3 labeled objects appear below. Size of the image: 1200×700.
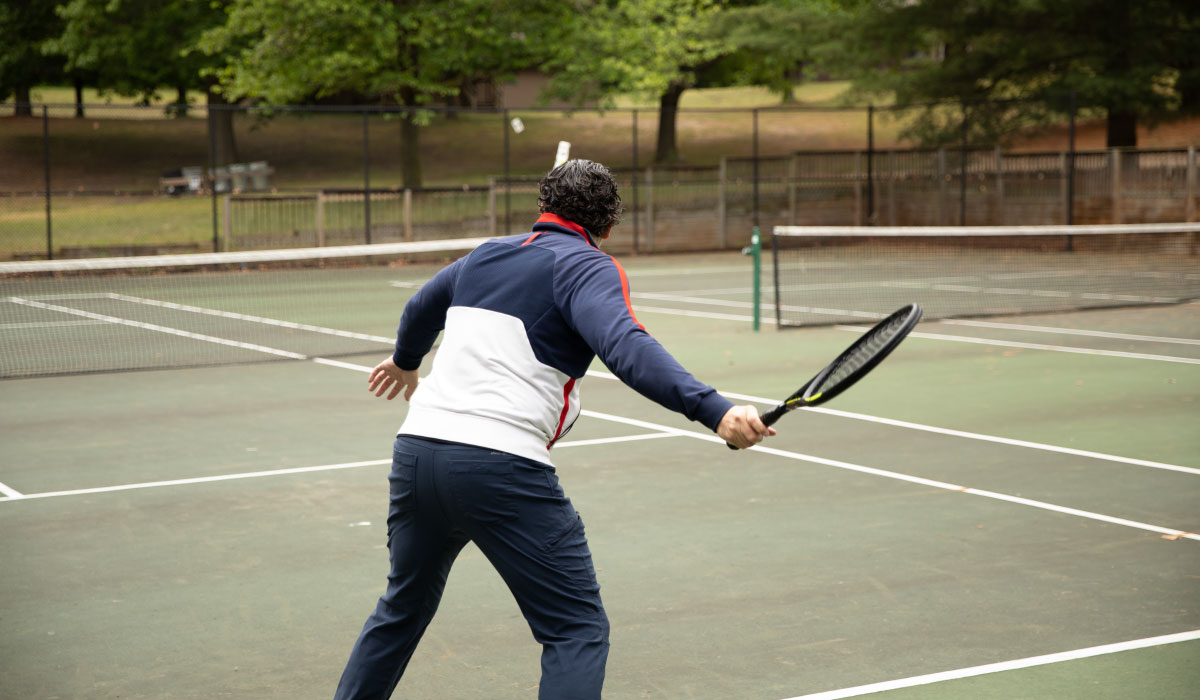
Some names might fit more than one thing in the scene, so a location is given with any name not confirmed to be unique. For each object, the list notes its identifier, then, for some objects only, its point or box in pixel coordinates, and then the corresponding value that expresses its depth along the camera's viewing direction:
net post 15.82
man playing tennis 3.56
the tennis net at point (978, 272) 18.28
